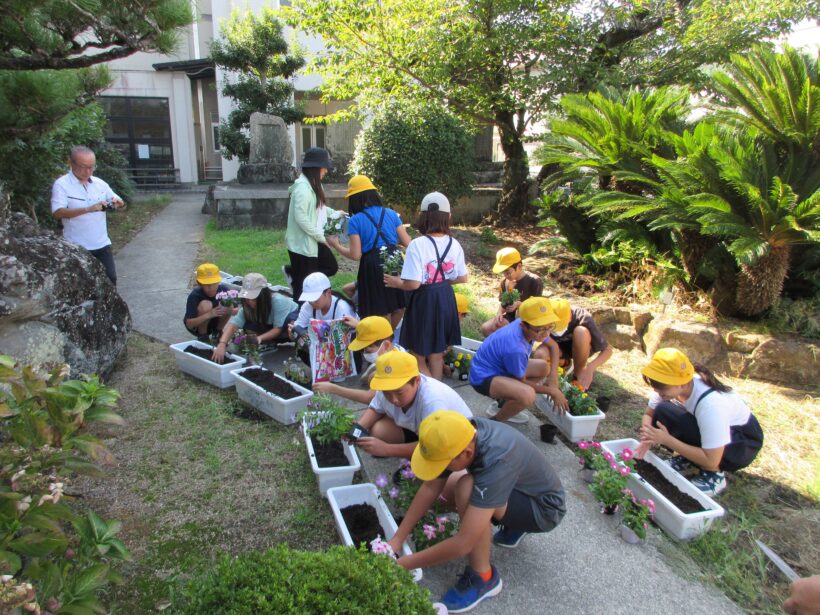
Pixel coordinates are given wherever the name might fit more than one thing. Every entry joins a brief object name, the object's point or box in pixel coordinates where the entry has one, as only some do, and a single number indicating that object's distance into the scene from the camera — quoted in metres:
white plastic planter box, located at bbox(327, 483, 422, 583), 2.61
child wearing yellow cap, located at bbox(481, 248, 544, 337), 4.38
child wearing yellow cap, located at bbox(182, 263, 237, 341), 4.58
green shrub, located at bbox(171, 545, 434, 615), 1.59
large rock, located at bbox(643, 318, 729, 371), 4.83
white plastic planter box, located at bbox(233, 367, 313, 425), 3.70
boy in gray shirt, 2.14
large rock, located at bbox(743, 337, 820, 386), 4.60
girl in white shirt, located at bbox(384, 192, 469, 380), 3.85
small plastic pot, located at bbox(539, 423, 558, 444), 3.70
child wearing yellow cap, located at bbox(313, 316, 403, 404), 3.41
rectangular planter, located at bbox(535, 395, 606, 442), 3.69
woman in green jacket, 4.64
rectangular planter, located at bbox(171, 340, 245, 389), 4.21
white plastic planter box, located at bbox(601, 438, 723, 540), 2.80
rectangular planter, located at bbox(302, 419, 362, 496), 2.98
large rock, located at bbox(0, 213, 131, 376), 3.46
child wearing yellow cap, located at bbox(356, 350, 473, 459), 2.68
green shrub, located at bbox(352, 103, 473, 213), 8.84
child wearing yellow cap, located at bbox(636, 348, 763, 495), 2.99
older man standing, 4.67
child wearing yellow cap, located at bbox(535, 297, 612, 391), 4.10
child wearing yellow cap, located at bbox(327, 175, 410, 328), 4.36
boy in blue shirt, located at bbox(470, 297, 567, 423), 3.29
